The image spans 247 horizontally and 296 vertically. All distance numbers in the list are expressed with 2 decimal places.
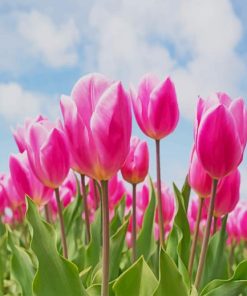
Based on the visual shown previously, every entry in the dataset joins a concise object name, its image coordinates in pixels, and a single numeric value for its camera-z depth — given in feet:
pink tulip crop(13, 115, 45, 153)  2.34
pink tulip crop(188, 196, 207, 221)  3.62
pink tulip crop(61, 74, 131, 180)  1.58
